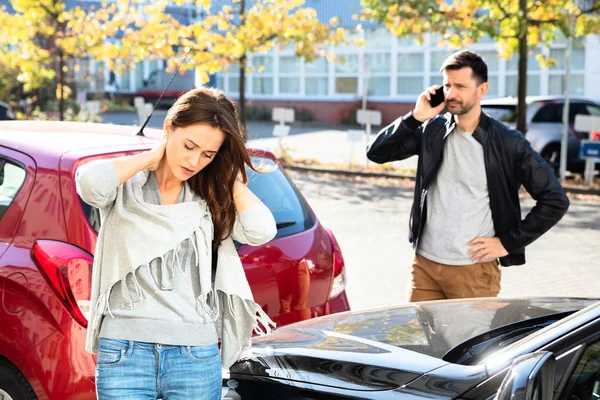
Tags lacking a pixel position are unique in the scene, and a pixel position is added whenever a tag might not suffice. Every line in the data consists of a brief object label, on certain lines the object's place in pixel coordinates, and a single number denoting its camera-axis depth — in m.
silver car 18.00
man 4.88
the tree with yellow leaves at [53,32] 22.94
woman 3.06
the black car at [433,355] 2.80
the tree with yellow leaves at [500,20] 17.12
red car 4.08
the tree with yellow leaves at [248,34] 21.45
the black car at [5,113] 20.06
